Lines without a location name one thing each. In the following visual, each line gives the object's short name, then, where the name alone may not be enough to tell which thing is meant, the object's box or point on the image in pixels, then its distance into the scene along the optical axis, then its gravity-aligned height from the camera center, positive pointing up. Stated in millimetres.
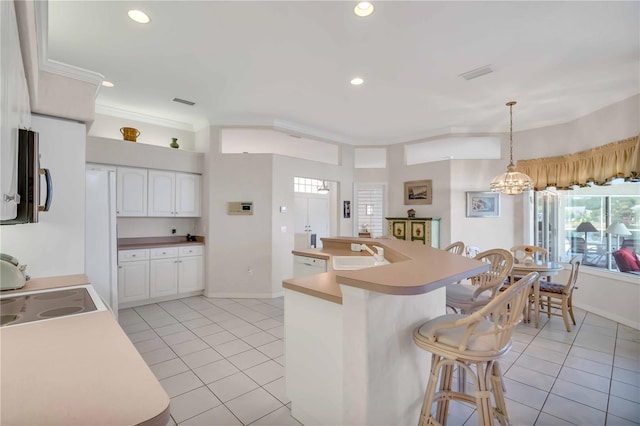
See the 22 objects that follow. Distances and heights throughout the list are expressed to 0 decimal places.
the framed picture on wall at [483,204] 5219 +132
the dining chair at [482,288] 2330 -672
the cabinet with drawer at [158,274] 4199 -955
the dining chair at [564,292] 3537 -1014
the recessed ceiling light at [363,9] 2238 +1579
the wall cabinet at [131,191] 4332 +297
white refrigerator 3047 -242
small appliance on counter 1856 -410
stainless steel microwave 1228 +139
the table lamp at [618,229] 4031 -248
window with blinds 6254 +91
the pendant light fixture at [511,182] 4125 +417
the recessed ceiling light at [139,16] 2369 +1604
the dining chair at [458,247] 3366 -427
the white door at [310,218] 6684 -157
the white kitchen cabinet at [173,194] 4648 +283
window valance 3578 +651
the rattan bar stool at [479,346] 1405 -677
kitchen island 1463 -725
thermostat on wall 4844 +52
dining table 3615 -757
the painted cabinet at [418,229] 5305 -329
